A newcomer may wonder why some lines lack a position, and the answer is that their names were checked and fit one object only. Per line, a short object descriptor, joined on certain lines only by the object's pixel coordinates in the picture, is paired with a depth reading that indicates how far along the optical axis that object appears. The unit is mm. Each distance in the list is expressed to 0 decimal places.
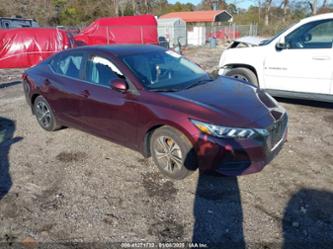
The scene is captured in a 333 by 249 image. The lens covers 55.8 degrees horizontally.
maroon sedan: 3332
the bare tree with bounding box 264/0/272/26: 37338
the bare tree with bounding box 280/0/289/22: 39212
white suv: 5652
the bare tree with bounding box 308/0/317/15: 31455
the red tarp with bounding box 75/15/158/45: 16906
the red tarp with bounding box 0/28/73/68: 13531
